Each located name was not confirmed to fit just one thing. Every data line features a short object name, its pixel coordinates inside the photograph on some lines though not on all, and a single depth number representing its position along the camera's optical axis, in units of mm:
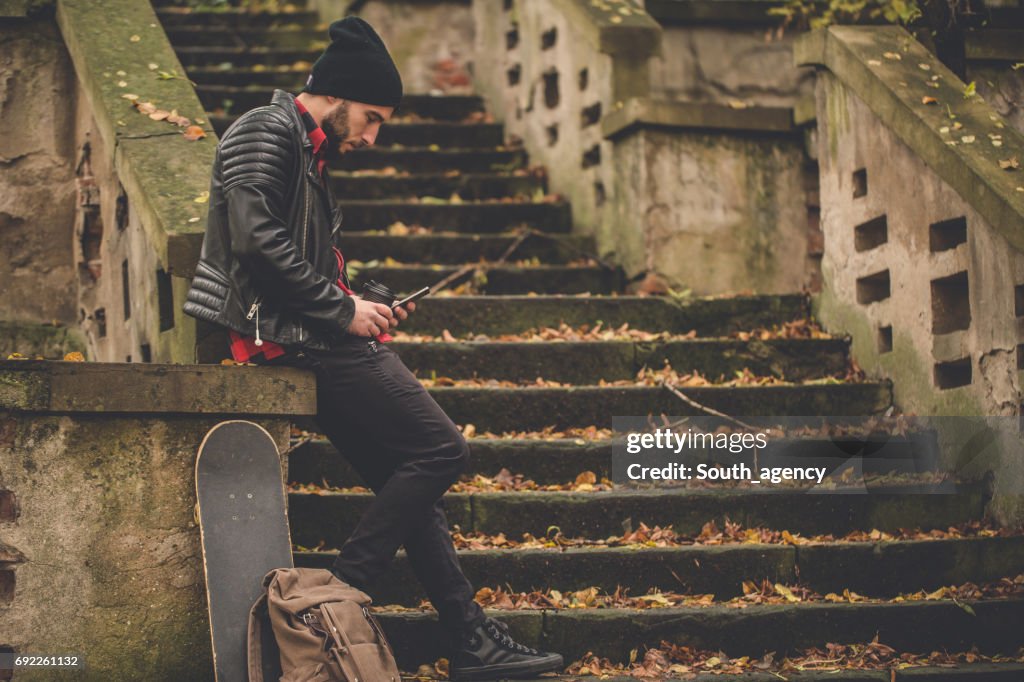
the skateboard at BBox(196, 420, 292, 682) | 7914
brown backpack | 7559
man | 8172
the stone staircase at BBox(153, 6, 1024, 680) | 9508
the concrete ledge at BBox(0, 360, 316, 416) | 8258
